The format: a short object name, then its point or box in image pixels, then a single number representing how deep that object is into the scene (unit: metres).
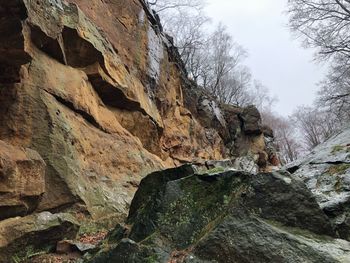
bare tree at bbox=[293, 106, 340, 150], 42.91
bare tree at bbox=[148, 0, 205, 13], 32.37
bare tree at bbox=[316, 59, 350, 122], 20.36
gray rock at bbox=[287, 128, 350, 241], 5.41
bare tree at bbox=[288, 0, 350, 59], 20.48
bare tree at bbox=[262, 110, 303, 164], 48.47
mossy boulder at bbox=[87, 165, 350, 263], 4.55
